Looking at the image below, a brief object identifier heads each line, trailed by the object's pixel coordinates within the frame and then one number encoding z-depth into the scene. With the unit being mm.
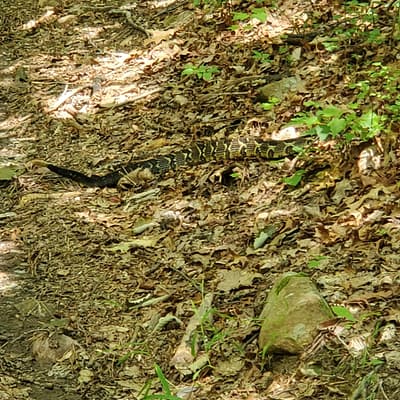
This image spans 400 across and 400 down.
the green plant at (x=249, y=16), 16500
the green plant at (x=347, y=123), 11023
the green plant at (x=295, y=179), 11766
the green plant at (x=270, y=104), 14320
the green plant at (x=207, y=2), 18475
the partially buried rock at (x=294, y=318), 8000
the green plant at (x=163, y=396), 6934
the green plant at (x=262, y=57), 16156
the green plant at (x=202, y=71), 16219
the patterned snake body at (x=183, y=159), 13430
